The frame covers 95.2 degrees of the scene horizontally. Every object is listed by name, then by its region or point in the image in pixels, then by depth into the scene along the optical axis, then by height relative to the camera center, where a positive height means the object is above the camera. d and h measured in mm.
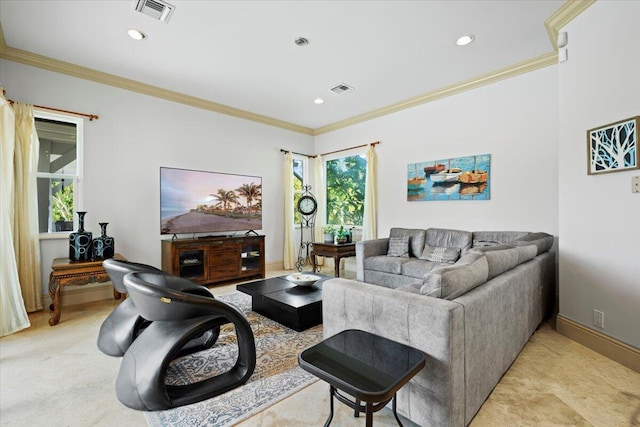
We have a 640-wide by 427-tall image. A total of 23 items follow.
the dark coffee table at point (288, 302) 2707 -843
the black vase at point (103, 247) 3371 -384
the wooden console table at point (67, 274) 2955 -626
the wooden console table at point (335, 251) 4797 -665
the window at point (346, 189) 5637 +449
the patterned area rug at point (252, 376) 1638 -1137
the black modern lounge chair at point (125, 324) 2301 -905
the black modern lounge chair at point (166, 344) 1616 -793
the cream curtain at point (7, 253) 2736 -370
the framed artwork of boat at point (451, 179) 3961 +464
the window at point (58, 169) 3504 +555
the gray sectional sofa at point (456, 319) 1368 -607
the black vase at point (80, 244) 3246 -337
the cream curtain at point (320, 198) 6141 +290
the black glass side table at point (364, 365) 1139 -678
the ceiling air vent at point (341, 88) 4137 +1793
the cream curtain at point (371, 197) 5192 +256
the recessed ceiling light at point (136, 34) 2877 +1799
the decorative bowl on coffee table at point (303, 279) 3112 -729
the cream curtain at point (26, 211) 3148 +41
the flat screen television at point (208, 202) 4324 +183
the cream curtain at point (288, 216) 5719 -76
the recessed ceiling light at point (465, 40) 2991 +1773
